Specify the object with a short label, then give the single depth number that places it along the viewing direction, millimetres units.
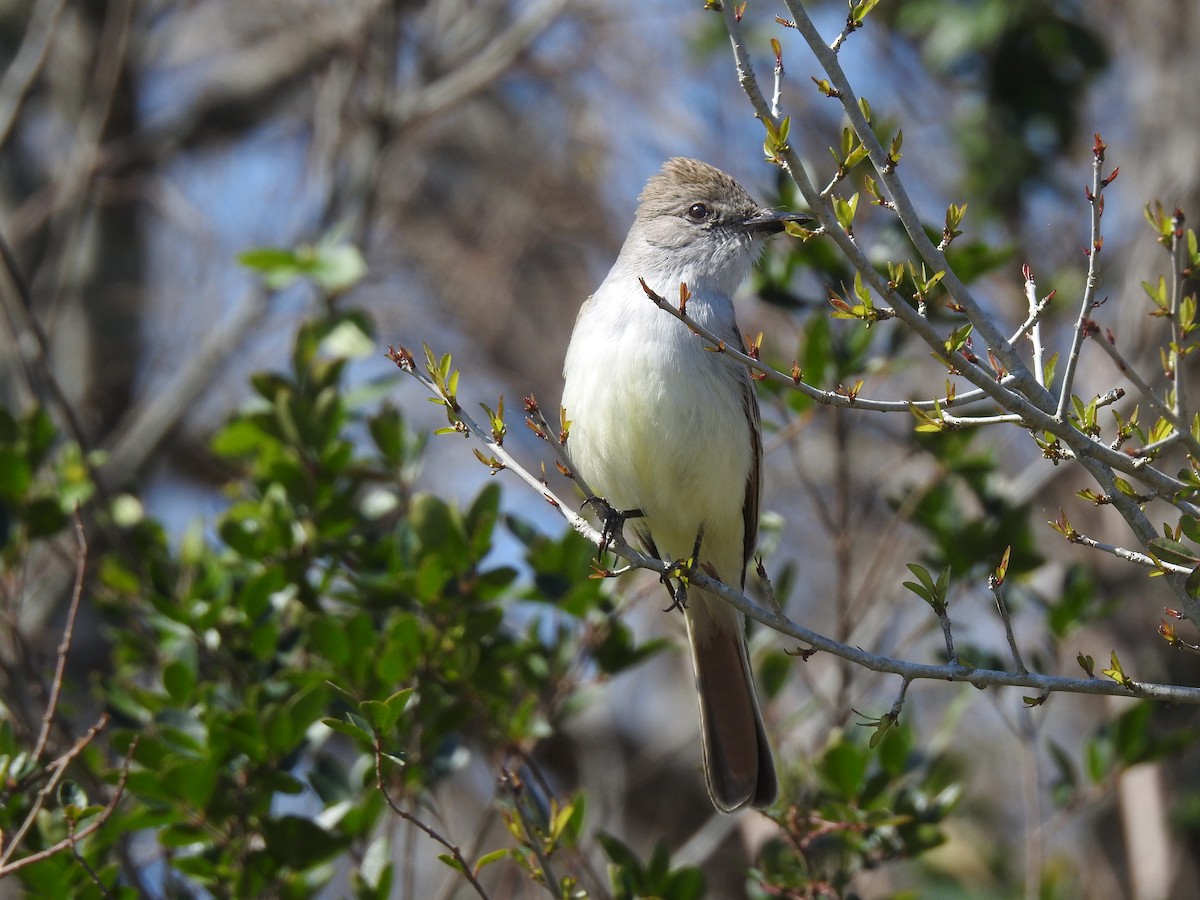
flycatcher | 7770
